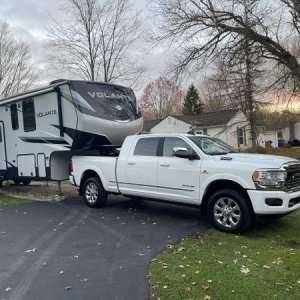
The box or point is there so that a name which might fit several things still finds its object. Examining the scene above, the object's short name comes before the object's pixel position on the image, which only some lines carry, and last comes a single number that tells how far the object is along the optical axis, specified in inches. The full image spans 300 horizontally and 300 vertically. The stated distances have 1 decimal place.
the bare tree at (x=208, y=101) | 1718.7
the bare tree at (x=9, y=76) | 1069.0
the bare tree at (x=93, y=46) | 652.1
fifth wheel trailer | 315.3
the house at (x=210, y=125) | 1159.6
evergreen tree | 1712.0
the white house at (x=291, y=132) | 1864.5
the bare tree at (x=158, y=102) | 1938.8
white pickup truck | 209.3
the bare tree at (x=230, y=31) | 590.7
